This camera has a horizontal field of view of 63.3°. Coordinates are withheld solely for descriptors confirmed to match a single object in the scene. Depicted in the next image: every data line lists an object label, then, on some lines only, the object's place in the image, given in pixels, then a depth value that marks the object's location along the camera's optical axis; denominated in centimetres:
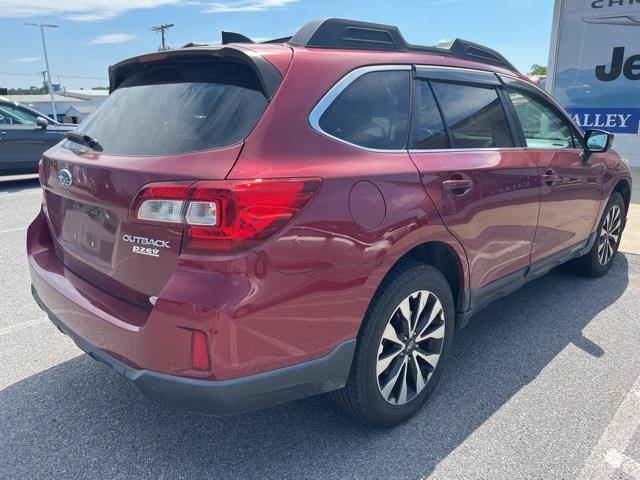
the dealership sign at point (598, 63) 1031
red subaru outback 189
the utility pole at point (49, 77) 4609
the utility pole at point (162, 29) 5455
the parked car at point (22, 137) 970
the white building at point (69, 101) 6431
